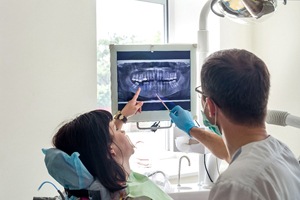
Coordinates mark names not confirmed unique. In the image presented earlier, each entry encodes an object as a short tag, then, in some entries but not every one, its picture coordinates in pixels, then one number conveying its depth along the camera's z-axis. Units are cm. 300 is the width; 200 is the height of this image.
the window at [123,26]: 256
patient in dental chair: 140
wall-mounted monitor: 197
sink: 193
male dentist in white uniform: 103
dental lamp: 173
